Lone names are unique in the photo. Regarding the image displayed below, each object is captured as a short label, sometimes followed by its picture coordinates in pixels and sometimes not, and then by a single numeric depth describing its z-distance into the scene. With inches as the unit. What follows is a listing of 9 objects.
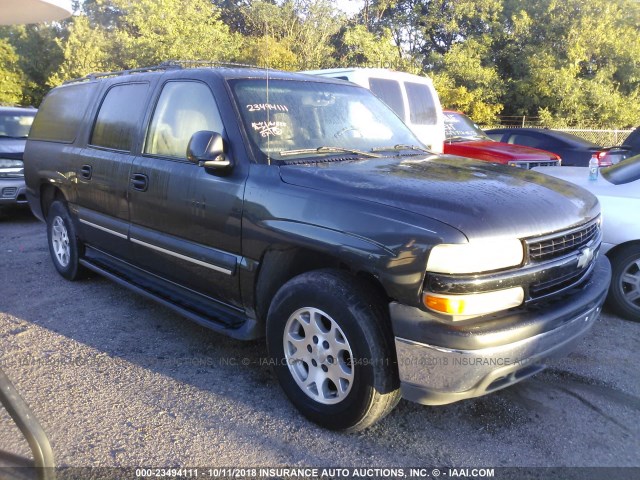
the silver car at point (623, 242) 167.3
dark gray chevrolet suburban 95.3
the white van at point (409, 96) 307.7
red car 330.6
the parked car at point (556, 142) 404.8
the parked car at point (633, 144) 295.1
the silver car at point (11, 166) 315.3
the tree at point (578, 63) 942.4
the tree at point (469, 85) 954.7
